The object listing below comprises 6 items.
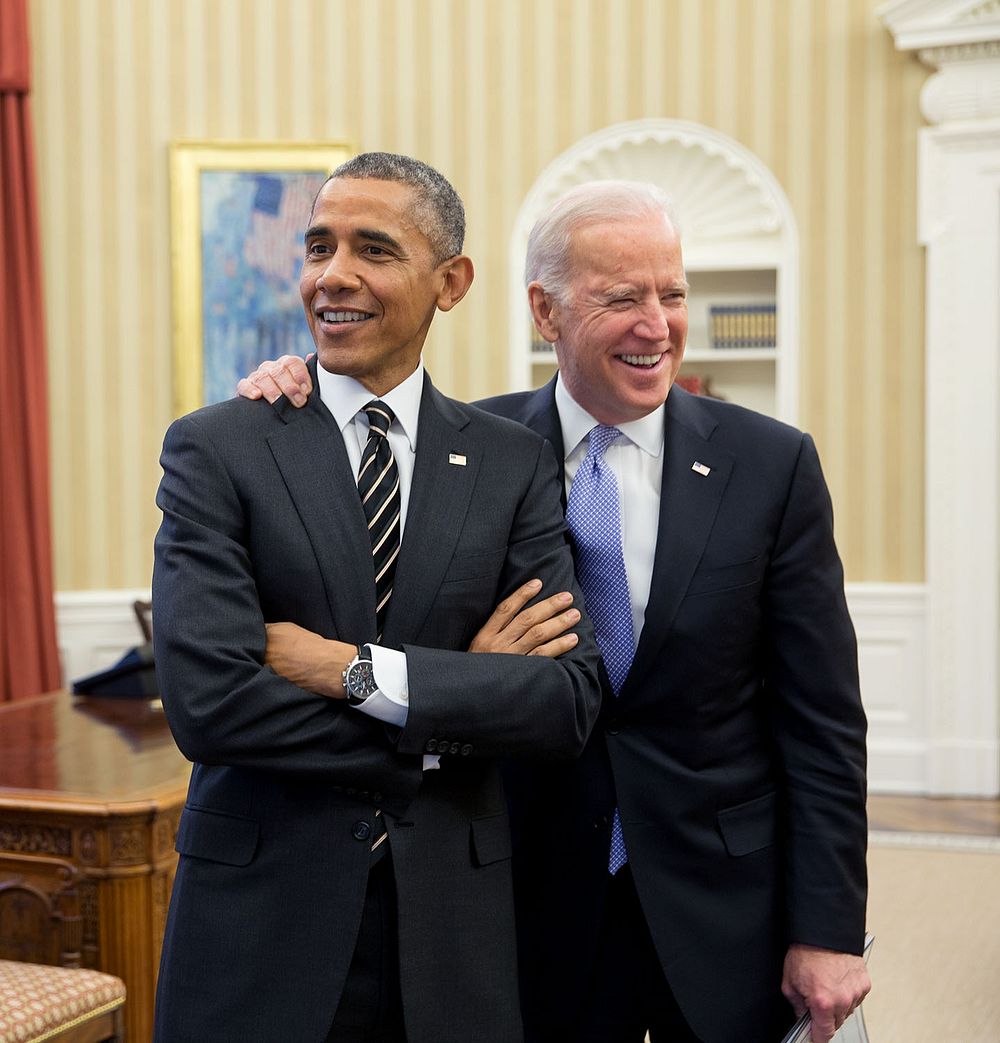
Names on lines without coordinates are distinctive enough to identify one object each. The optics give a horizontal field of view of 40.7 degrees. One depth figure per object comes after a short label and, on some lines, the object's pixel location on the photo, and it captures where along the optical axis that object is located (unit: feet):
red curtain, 21.49
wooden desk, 9.50
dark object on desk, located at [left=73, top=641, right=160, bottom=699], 14.08
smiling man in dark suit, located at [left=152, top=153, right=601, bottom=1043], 5.16
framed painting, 21.95
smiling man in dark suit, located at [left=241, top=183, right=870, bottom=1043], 6.09
